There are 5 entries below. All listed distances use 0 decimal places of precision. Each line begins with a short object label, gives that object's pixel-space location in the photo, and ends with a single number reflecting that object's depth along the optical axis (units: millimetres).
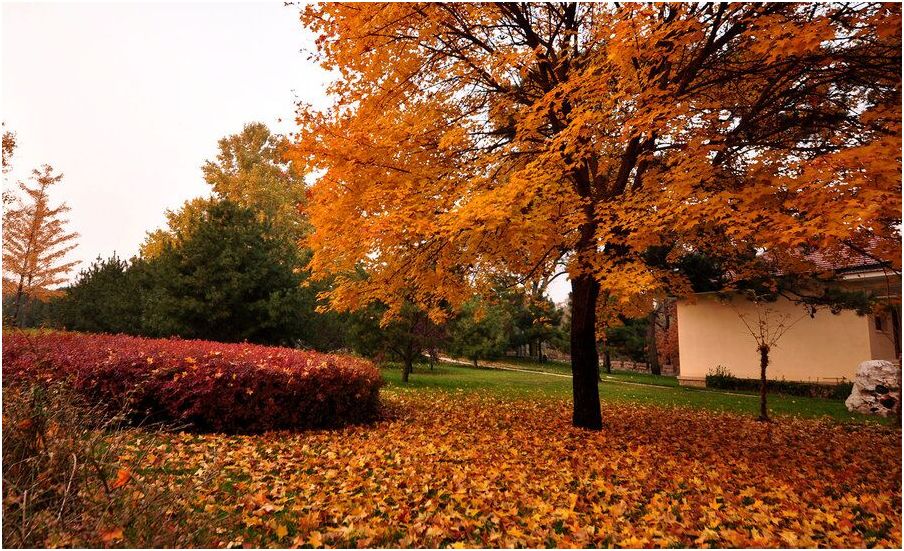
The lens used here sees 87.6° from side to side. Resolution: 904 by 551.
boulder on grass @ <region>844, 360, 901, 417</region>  10547
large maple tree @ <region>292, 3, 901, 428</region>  4973
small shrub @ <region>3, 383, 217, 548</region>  2398
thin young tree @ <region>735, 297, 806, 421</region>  15852
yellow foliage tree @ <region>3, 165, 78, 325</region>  19406
